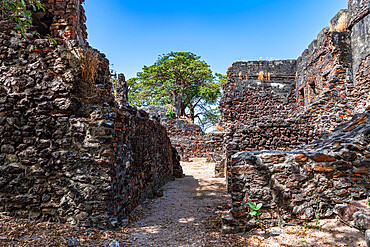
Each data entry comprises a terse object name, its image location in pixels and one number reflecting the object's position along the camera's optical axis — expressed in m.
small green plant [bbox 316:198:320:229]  3.28
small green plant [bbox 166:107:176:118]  21.03
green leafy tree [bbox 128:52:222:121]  26.47
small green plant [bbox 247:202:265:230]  3.44
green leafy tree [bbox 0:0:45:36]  3.22
